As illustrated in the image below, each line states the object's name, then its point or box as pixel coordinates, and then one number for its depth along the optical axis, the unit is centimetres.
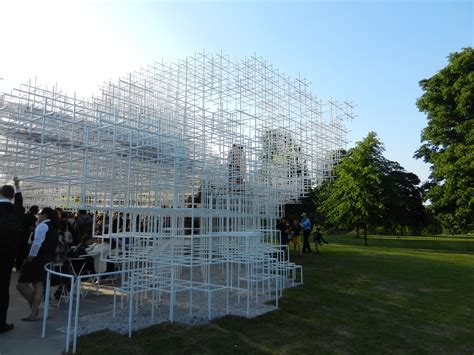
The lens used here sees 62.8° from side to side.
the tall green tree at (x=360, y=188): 2333
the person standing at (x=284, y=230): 1365
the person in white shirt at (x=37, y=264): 547
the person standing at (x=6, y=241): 492
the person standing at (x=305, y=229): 1555
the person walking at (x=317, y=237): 1675
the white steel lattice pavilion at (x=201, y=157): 662
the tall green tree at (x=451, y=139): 1911
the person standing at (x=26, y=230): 877
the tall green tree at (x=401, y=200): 2369
